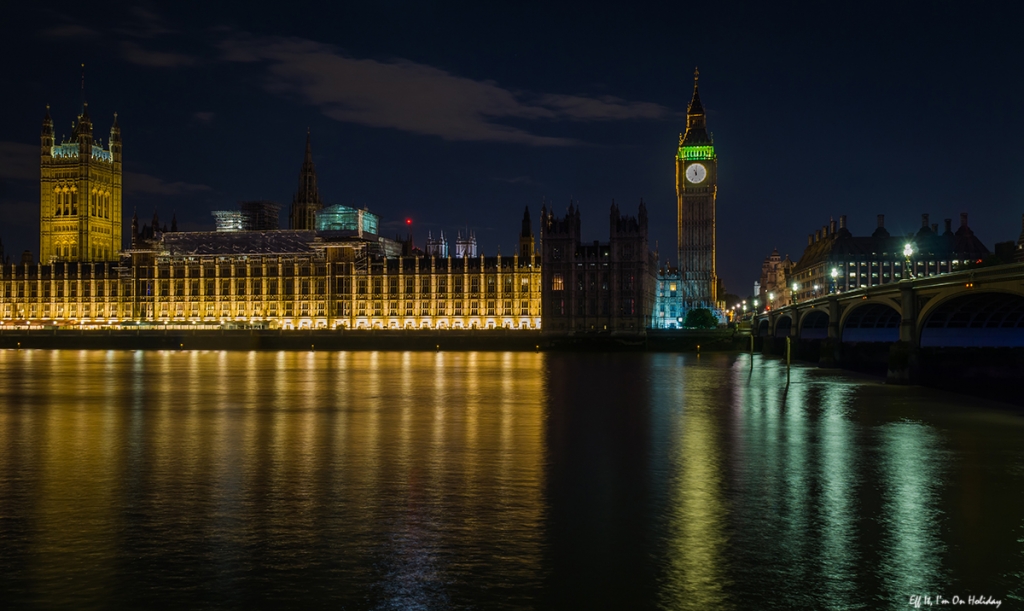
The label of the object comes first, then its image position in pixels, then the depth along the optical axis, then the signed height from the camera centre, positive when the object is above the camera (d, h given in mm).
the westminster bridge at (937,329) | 45156 -391
